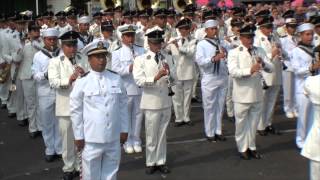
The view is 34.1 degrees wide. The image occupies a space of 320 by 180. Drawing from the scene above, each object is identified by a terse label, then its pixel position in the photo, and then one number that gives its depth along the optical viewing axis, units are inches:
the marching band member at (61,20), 557.0
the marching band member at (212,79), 386.9
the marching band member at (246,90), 346.6
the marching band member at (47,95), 354.0
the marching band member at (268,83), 397.1
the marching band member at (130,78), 374.3
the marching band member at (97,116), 256.1
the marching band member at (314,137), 226.9
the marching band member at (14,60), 478.9
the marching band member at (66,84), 317.7
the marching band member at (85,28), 459.9
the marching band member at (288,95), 488.4
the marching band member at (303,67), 355.9
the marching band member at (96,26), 496.1
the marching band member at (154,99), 328.2
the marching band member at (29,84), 438.3
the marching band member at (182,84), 462.0
